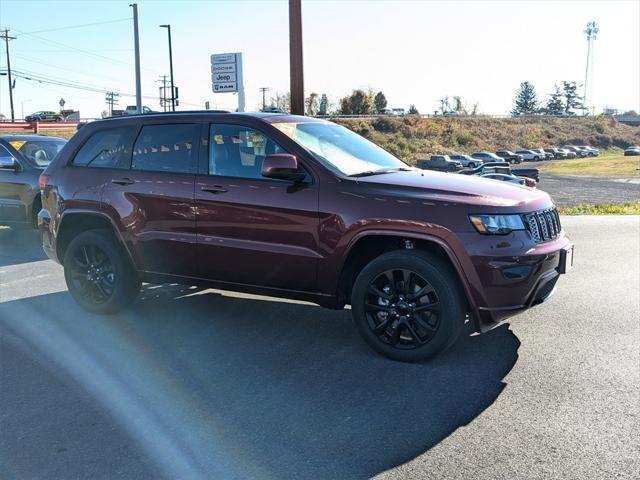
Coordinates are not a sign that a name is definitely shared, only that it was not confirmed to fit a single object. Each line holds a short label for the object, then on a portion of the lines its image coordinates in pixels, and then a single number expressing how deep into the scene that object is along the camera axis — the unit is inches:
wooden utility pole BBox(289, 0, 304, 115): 496.4
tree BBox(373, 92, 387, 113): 4537.4
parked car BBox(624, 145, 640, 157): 3004.4
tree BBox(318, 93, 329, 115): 4003.4
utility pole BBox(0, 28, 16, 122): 2770.7
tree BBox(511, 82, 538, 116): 5994.1
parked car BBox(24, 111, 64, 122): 2506.9
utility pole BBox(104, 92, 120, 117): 2689.5
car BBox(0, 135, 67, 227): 384.2
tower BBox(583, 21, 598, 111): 4987.7
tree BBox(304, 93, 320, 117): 3484.3
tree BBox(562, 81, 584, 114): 5871.1
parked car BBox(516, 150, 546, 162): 2856.8
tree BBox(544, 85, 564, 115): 5915.4
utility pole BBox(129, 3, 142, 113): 1163.9
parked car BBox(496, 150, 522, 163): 2655.0
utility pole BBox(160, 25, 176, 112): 1621.6
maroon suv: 165.8
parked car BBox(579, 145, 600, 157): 3366.1
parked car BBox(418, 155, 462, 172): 2041.1
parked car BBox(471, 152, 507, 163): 2349.9
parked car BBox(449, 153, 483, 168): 2137.4
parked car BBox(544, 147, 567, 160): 3134.8
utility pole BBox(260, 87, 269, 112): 3511.8
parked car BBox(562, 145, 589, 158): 3329.2
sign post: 818.2
